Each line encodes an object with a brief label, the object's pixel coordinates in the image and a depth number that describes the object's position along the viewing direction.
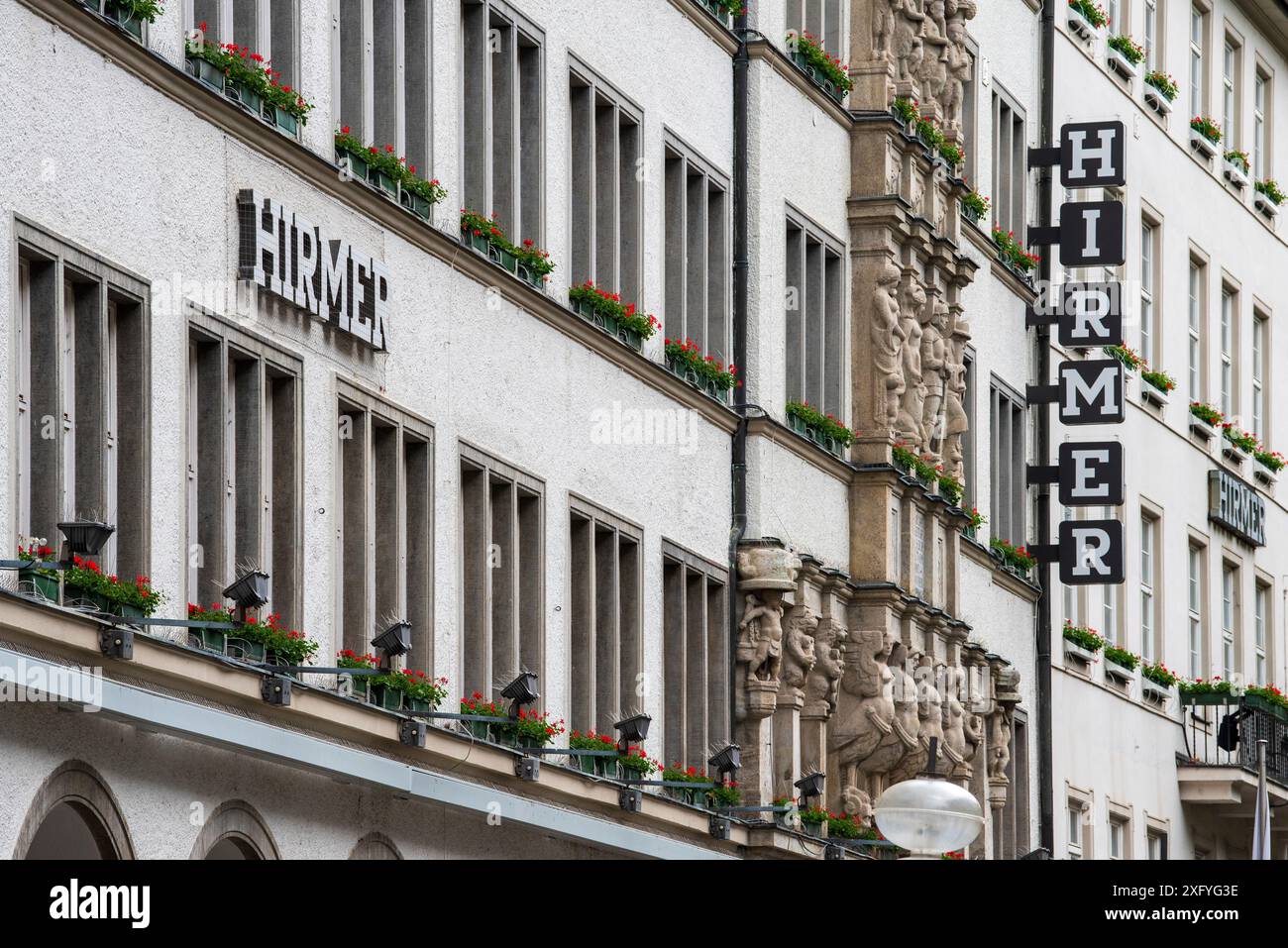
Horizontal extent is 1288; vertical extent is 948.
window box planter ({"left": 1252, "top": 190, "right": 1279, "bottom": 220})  49.88
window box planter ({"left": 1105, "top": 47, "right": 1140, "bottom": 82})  43.22
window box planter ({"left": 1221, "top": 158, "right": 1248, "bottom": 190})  48.44
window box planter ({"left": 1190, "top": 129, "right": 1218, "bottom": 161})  46.78
